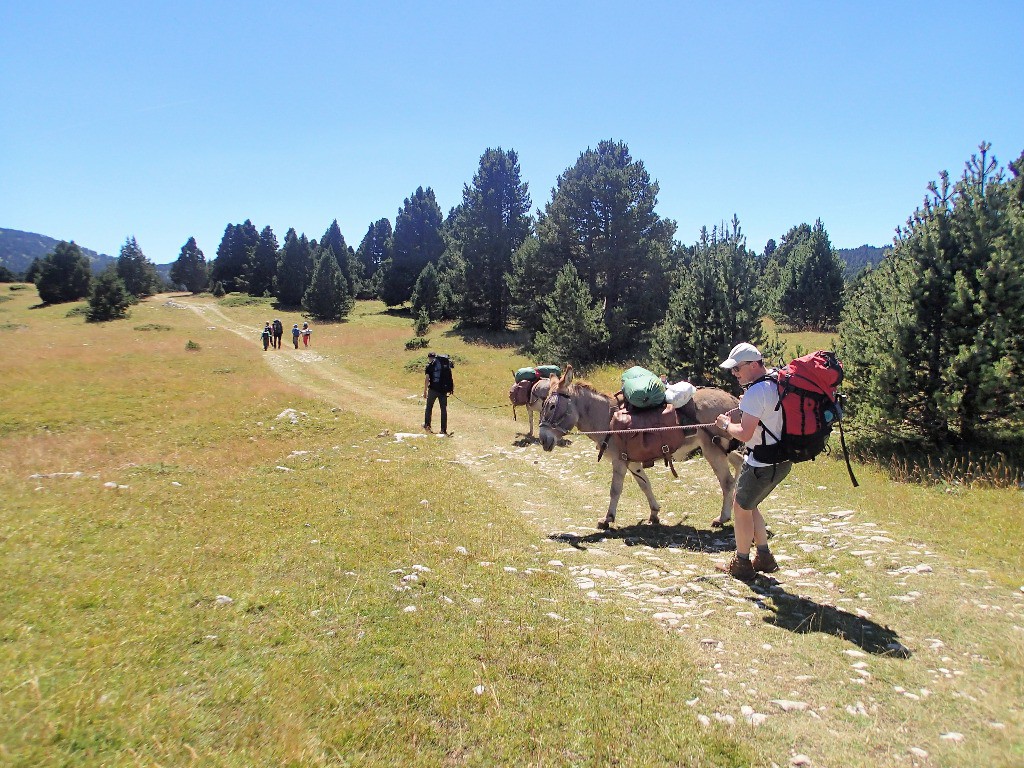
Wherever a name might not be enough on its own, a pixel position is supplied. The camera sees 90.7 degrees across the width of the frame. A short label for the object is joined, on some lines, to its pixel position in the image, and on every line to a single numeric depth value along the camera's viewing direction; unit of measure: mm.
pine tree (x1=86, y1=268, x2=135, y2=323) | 64150
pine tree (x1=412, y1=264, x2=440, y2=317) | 62938
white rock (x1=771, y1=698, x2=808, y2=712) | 4105
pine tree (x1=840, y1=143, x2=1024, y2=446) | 11383
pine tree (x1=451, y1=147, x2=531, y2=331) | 53500
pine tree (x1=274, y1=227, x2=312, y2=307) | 79438
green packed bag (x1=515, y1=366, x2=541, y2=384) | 17000
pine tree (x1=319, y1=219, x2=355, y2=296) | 91188
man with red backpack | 6203
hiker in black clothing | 18344
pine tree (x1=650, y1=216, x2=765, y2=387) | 19047
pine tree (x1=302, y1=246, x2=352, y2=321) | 69938
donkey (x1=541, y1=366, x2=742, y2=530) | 9516
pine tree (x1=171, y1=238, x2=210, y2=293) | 108500
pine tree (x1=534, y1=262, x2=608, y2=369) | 32656
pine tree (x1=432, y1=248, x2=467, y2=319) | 54378
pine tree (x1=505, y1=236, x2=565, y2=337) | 43094
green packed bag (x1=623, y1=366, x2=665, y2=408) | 9211
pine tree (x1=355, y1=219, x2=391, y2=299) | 110062
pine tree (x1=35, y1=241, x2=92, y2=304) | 78000
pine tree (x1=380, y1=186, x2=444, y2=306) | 82188
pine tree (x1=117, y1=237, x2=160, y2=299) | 90875
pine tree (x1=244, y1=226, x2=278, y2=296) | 93312
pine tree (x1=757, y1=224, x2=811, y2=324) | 19922
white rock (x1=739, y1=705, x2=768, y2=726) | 3951
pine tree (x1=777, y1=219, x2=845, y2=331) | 53469
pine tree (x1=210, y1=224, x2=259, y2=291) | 97812
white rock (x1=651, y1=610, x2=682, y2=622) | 5736
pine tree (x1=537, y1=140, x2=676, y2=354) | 39688
